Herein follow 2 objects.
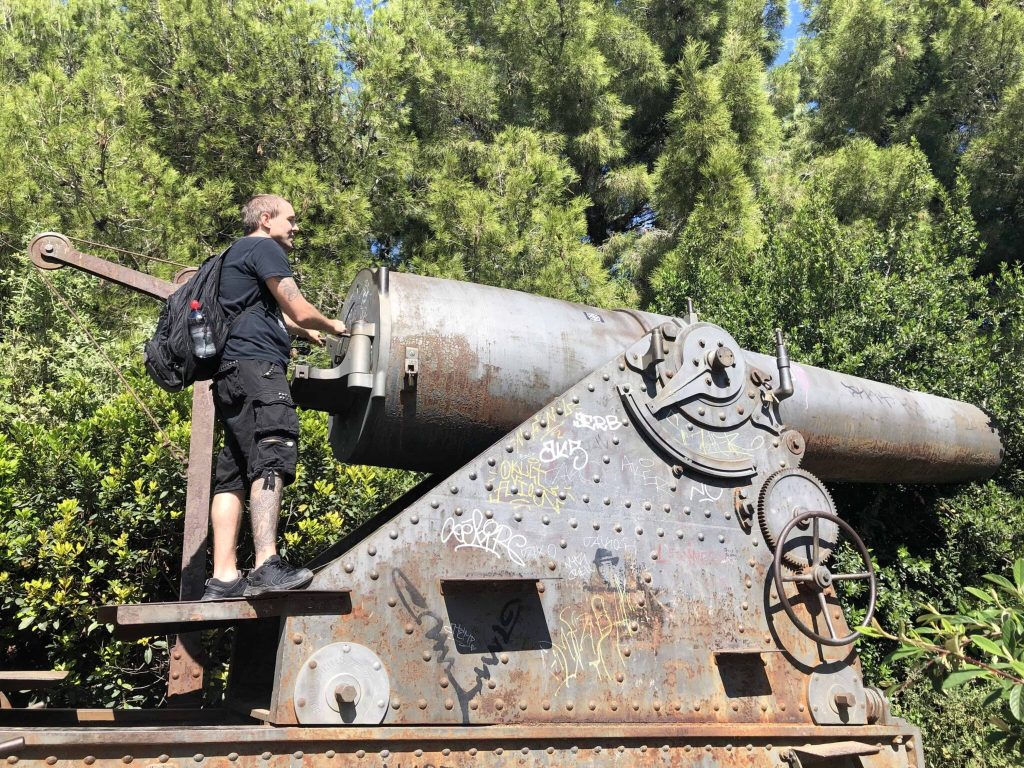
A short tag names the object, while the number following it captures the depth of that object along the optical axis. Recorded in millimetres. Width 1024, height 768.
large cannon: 2670
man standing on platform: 2791
